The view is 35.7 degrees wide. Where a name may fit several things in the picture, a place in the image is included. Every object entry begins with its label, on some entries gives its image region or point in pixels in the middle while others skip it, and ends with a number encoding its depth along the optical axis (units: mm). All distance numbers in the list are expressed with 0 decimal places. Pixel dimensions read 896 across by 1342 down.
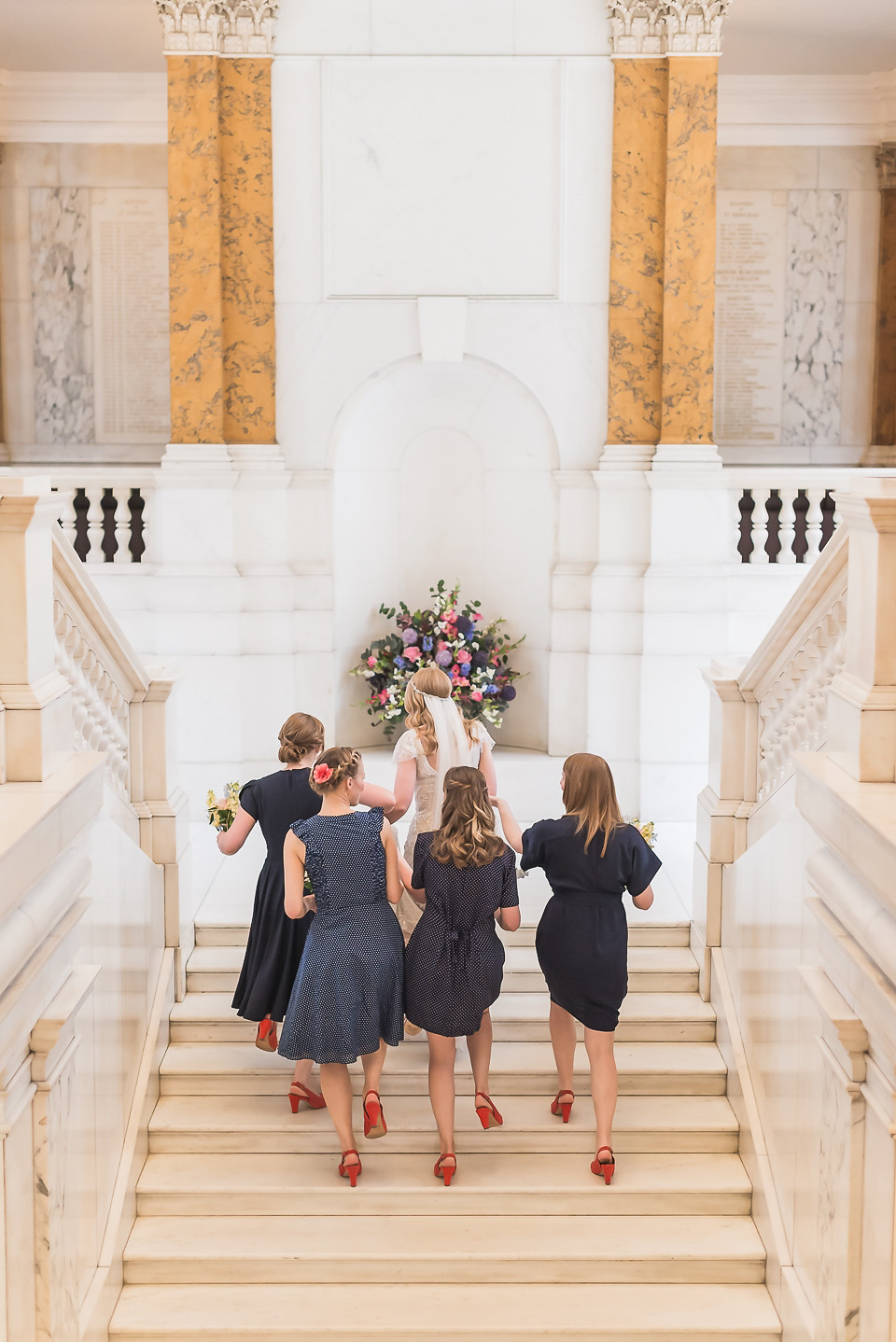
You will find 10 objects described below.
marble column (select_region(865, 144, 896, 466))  10570
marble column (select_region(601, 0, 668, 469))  8445
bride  5699
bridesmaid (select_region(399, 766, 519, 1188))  4941
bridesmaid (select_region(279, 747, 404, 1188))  4934
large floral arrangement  9203
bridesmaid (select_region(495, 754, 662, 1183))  5043
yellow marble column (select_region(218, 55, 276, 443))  8562
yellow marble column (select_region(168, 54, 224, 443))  8523
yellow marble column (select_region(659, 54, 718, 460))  8461
